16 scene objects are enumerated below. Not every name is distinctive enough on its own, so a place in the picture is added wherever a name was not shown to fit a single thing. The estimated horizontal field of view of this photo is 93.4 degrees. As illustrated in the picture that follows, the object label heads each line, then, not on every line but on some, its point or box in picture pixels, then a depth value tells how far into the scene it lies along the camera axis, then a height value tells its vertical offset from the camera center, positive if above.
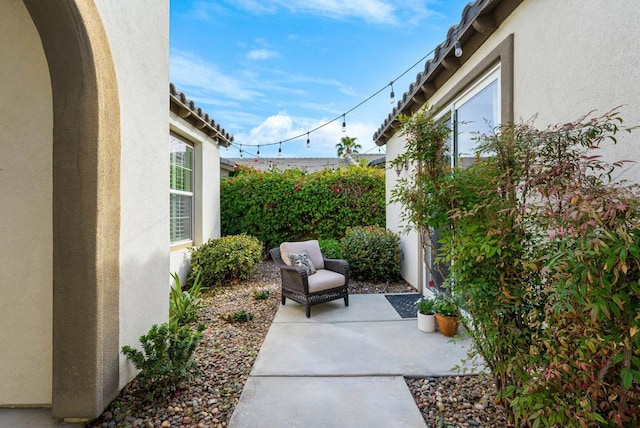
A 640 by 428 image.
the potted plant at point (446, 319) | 4.13 -1.45
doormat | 5.12 -1.65
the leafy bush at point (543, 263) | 1.39 -0.28
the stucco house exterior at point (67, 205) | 2.42 +0.08
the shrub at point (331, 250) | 7.62 -0.90
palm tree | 21.70 +5.01
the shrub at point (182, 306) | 4.79 -1.51
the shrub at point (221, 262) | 6.83 -1.10
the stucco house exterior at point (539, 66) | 2.07 +1.44
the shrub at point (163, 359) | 2.77 -1.37
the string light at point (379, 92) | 3.95 +3.22
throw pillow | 5.57 -0.88
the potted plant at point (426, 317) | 4.32 -1.48
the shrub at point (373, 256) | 7.10 -0.97
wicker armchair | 5.12 -1.09
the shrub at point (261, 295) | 6.03 -1.63
